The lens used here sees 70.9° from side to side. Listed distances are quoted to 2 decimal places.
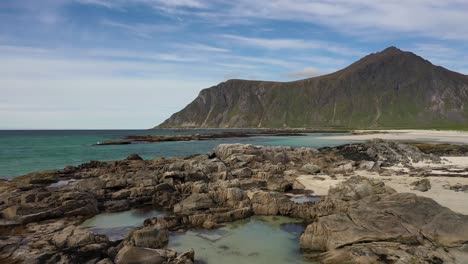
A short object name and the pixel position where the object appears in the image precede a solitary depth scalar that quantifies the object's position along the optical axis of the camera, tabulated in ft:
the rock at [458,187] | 96.22
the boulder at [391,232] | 53.44
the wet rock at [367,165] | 143.95
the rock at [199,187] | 101.19
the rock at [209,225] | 74.84
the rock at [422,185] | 98.38
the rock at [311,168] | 140.25
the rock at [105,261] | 51.16
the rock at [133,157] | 183.21
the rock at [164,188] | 104.66
